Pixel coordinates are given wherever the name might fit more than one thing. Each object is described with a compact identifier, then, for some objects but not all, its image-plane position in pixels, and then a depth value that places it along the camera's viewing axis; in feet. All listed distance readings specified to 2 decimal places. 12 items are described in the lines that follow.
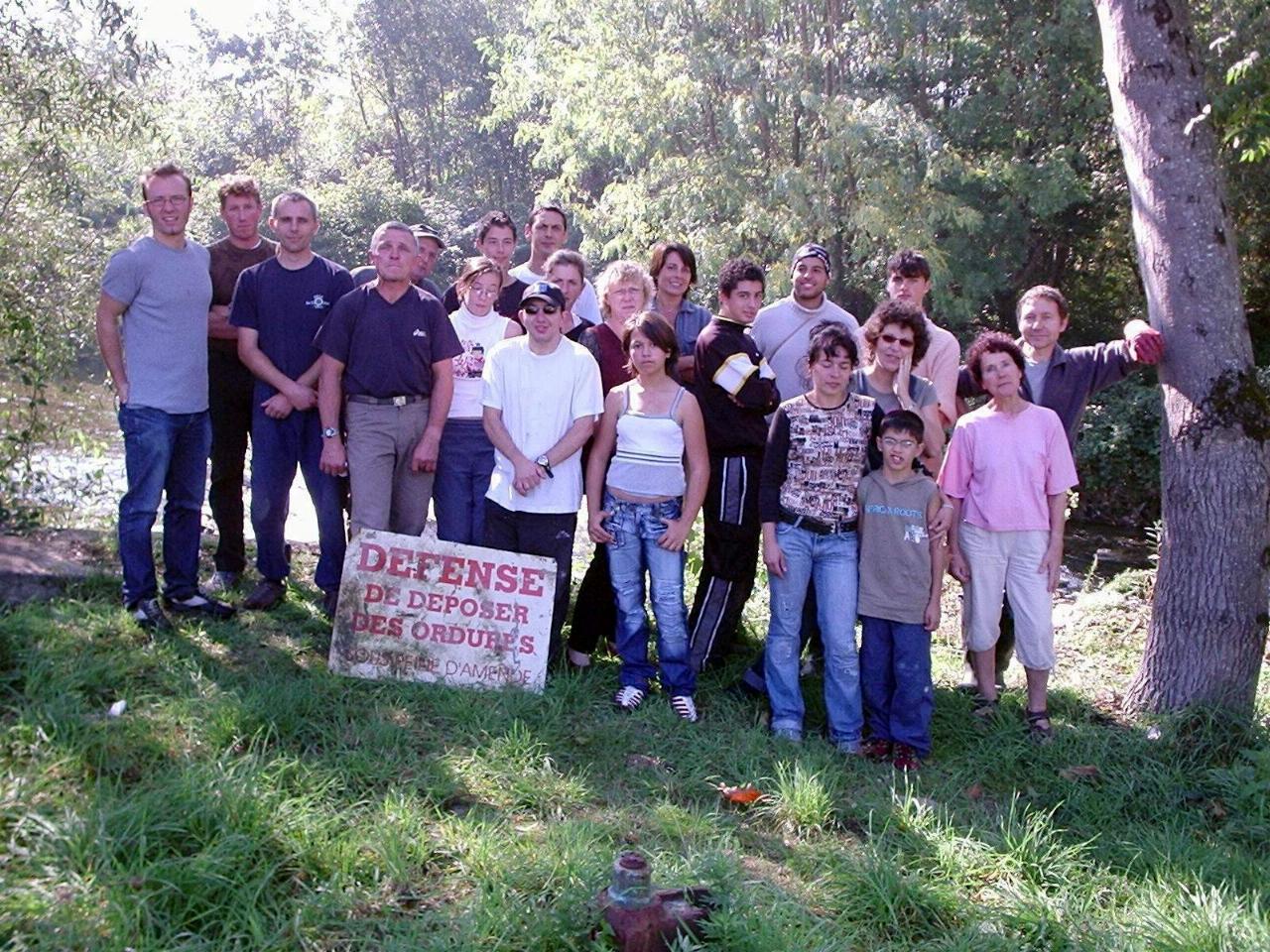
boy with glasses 15.17
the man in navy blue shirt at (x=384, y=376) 16.92
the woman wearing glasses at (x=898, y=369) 15.97
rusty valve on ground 9.45
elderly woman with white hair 17.40
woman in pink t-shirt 15.98
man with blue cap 16.21
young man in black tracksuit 16.38
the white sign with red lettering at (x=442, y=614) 15.93
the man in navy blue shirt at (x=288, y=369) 17.49
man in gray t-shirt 16.53
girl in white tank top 15.93
